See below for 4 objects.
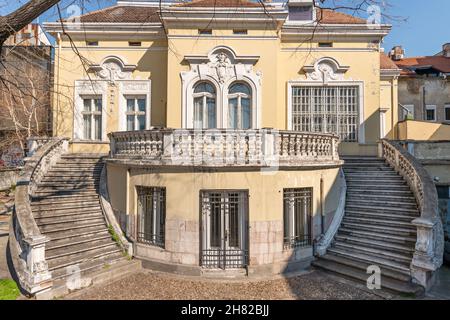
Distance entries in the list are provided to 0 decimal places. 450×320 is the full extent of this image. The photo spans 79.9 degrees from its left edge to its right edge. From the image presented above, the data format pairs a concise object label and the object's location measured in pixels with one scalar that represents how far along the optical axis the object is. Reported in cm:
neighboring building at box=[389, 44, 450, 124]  2050
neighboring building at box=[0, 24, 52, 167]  1931
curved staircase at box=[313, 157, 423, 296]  685
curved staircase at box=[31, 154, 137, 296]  696
